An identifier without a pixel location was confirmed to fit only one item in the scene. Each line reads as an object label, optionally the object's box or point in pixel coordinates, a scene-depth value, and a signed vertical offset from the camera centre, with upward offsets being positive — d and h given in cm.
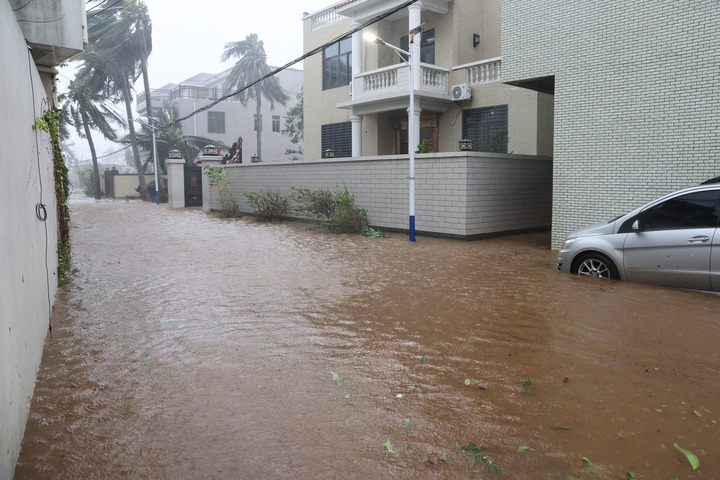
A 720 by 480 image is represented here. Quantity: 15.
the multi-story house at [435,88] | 2005 +348
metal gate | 3247 -18
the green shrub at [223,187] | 2591 -21
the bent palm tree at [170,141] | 4712 +347
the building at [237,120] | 5197 +580
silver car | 793 -95
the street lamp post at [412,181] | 1541 +0
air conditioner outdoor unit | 2108 +322
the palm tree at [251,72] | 5384 +1107
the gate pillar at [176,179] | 3250 +20
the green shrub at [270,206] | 2266 -93
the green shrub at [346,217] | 1772 -110
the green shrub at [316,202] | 1955 -71
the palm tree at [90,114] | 4781 +583
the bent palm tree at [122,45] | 4681 +1141
